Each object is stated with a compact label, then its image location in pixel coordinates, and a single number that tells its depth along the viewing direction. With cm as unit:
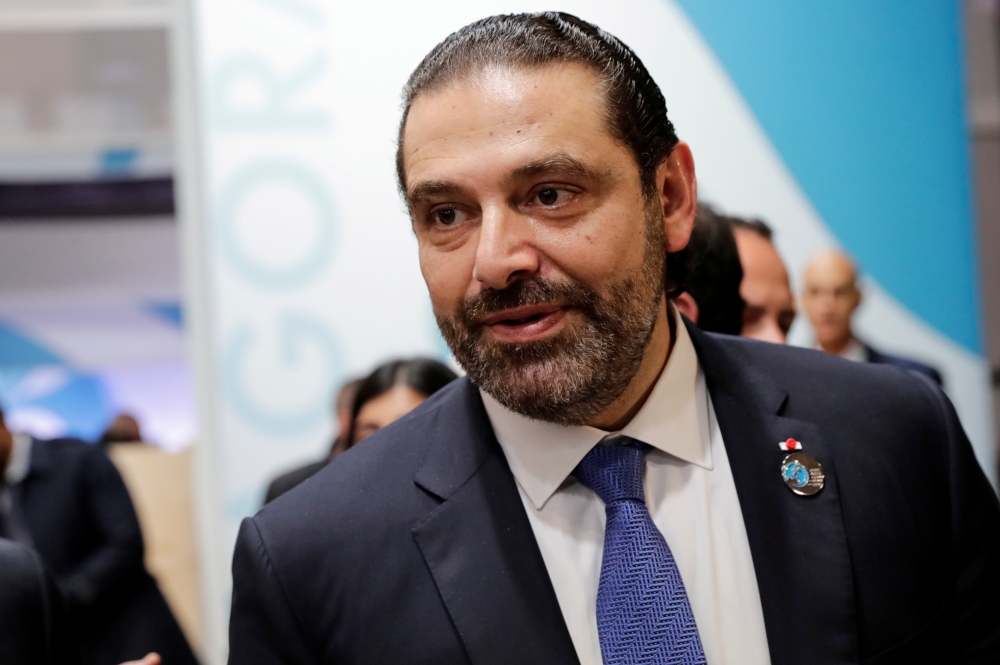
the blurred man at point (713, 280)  172
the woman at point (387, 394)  227
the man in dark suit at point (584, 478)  132
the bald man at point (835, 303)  203
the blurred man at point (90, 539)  312
